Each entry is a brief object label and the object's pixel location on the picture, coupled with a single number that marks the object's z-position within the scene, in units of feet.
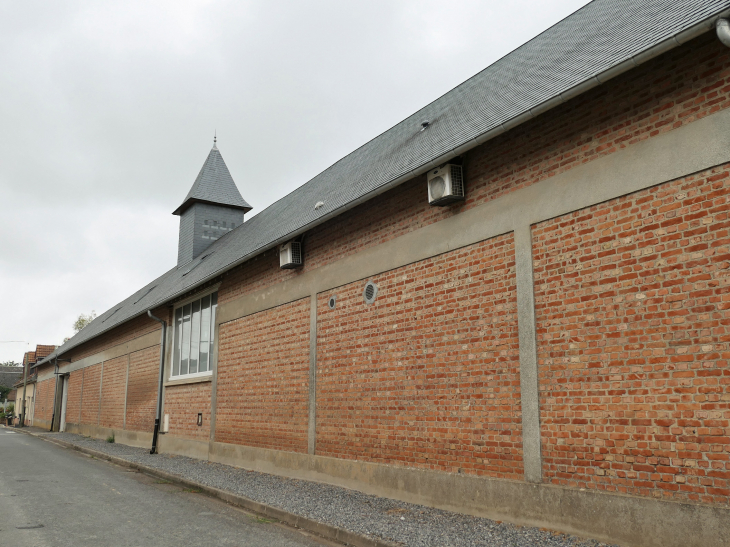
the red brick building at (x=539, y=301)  16.88
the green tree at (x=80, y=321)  206.08
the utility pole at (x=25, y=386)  129.27
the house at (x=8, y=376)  283.79
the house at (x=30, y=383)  134.10
